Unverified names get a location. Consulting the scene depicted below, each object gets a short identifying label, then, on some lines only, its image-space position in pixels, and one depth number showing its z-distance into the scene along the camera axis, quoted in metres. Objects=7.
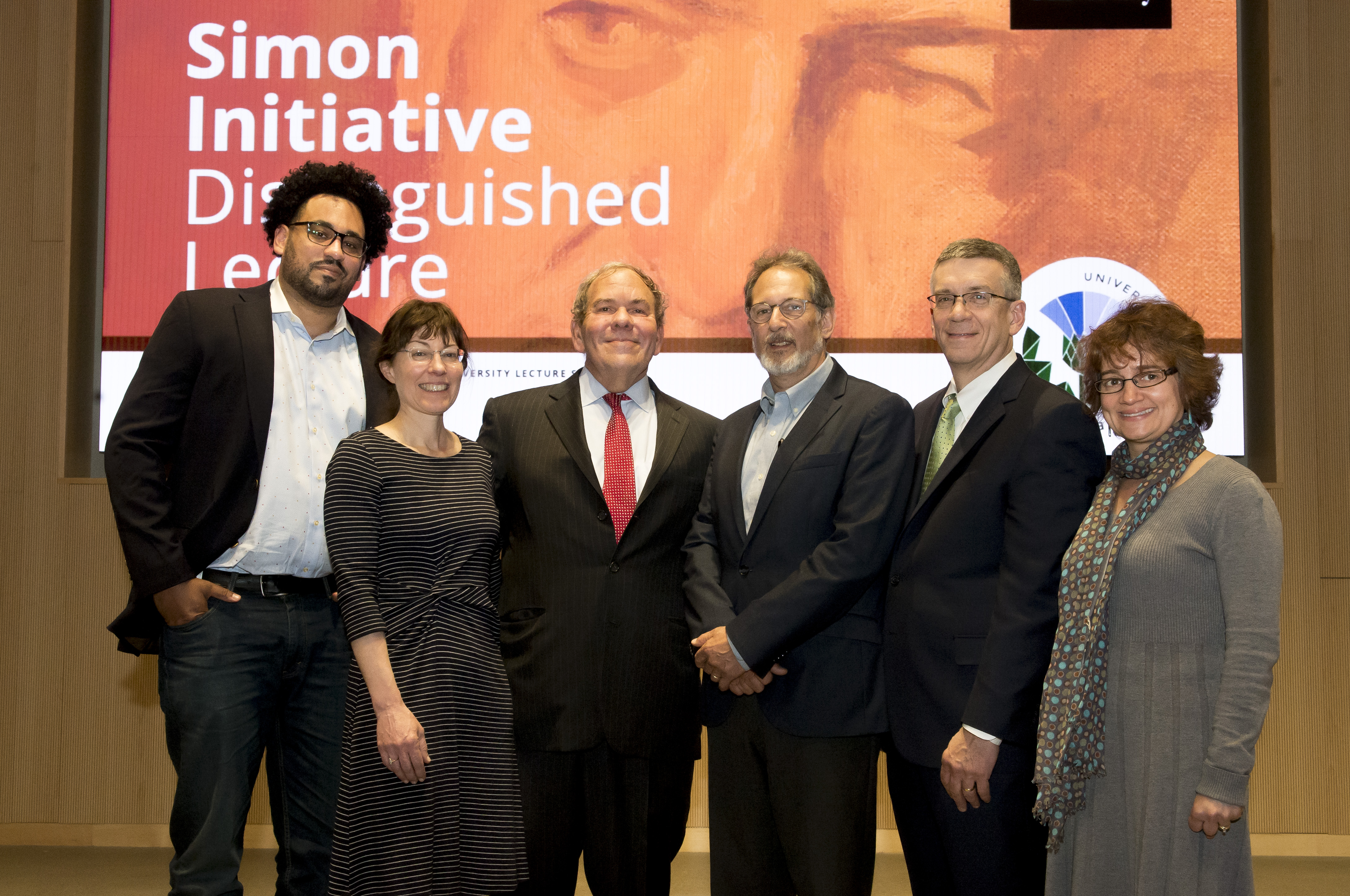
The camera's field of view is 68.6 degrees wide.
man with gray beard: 2.21
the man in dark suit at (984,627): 2.06
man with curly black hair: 2.30
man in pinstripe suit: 2.35
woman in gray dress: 1.86
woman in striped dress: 2.07
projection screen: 3.98
